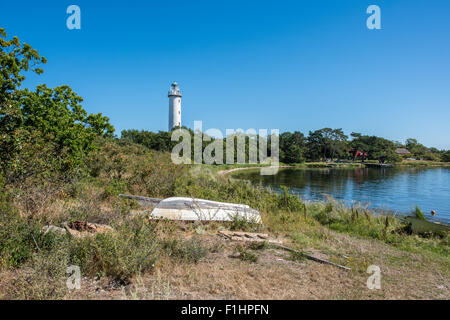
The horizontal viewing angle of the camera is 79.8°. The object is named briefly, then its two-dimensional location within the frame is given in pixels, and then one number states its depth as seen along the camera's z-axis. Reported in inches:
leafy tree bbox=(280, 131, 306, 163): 3062.7
